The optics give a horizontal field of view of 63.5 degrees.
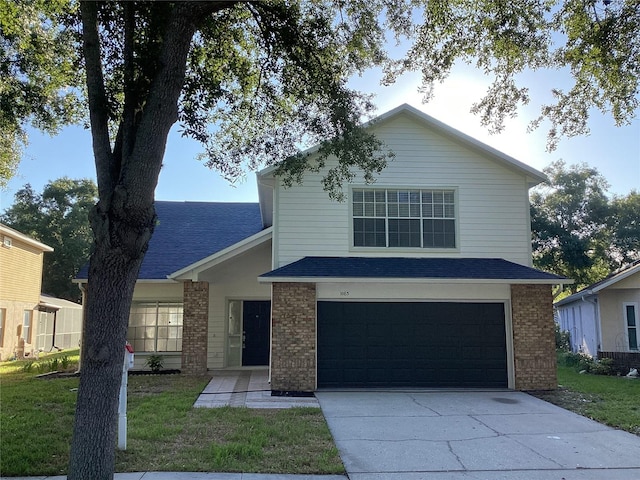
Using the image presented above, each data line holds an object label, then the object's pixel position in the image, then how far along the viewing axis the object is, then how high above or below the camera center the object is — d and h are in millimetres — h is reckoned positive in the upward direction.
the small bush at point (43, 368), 16678 -1748
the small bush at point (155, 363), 16047 -1488
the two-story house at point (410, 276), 12523 +941
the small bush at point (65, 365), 16797 -1632
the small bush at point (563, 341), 25375 -1262
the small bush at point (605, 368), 17578 -1768
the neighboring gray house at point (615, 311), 18688 +163
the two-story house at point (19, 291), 22453 +1083
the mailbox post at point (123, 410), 7055 -1313
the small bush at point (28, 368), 16828 -1753
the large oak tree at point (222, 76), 5215 +3638
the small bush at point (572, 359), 19697 -1678
